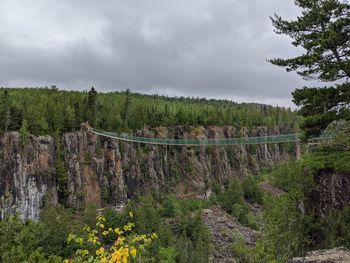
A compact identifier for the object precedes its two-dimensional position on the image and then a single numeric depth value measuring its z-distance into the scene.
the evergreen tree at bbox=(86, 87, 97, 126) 76.88
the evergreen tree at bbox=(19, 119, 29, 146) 61.25
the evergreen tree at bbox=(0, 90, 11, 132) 59.58
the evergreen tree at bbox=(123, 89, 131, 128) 90.03
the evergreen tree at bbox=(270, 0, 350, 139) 22.08
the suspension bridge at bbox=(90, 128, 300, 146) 79.28
